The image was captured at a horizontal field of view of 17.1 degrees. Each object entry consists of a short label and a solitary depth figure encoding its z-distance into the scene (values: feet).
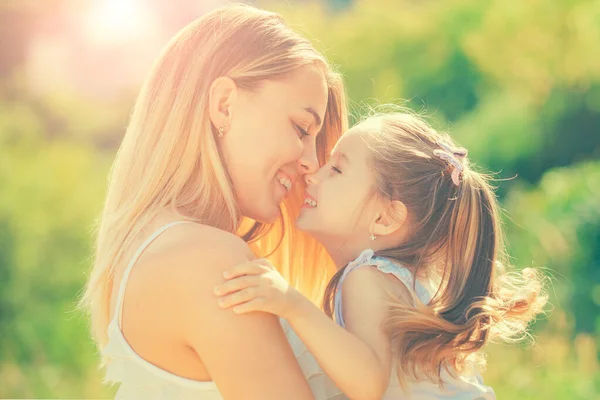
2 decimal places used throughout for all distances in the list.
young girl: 7.23
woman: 6.78
